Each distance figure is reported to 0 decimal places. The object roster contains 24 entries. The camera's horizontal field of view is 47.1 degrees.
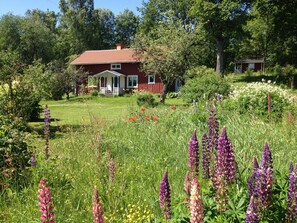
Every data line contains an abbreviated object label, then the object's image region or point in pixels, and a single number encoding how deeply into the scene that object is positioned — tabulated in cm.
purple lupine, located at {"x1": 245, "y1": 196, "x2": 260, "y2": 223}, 176
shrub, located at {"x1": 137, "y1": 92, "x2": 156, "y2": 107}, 2009
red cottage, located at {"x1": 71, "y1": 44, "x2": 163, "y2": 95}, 3906
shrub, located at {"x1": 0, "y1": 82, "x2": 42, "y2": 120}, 969
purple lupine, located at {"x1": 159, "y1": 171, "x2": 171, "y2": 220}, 229
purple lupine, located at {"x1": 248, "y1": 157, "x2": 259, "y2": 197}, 244
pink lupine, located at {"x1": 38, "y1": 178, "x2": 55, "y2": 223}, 164
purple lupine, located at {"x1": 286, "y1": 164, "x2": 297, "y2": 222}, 219
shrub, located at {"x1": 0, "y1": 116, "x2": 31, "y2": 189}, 441
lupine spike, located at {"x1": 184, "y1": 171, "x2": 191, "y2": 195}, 254
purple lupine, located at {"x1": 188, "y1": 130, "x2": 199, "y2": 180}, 272
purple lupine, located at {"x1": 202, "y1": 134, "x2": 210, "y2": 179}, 297
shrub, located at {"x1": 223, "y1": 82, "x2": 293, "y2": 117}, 1031
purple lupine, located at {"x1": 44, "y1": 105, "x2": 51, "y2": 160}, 483
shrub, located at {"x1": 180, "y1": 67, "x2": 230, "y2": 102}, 1915
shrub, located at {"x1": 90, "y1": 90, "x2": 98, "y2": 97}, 3759
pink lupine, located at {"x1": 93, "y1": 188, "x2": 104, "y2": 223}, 156
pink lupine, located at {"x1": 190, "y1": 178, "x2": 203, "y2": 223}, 149
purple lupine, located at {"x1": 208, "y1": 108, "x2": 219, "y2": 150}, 301
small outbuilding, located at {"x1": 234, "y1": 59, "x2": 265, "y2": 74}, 5428
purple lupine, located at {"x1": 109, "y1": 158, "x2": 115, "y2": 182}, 324
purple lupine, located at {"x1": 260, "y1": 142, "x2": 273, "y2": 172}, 228
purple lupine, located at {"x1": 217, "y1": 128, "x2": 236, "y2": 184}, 229
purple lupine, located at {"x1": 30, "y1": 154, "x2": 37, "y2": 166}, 436
